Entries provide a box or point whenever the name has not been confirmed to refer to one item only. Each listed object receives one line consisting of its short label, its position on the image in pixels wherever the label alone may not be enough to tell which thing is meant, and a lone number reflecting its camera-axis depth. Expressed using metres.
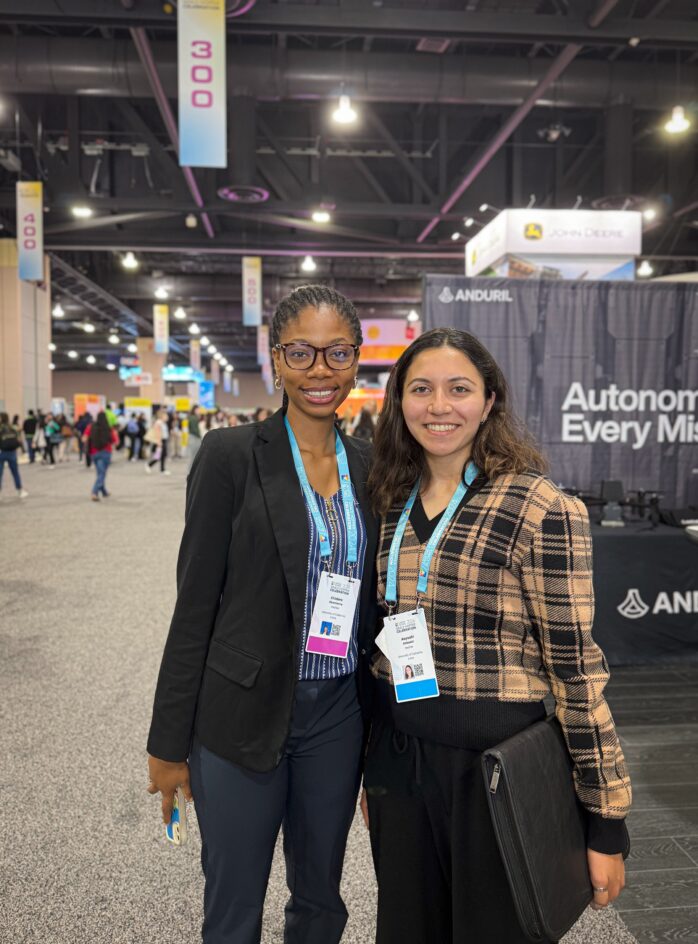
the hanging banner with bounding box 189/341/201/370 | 25.49
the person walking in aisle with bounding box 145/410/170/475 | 15.04
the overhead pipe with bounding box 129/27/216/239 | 6.78
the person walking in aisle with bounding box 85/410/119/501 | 9.92
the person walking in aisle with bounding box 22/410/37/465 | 15.51
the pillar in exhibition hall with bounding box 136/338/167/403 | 26.78
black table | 3.75
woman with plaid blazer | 1.09
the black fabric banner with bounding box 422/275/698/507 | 4.30
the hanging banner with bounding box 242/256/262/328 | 13.36
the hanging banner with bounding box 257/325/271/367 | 20.09
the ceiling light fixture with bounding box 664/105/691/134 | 7.73
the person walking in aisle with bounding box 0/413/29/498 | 10.09
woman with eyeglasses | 1.15
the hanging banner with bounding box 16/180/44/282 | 9.95
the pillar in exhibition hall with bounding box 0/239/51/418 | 15.31
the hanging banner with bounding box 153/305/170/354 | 18.42
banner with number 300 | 5.18
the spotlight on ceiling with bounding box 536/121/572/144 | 9.76
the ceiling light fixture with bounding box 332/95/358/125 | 7.51
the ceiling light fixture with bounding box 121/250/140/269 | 15.00
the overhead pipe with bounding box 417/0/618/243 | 6.21
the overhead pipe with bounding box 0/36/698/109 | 7.72
